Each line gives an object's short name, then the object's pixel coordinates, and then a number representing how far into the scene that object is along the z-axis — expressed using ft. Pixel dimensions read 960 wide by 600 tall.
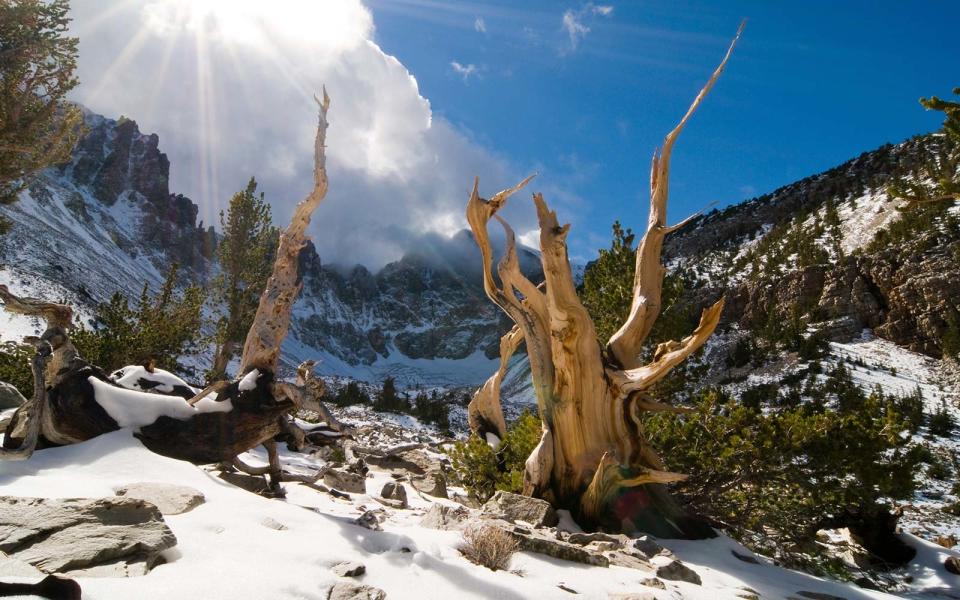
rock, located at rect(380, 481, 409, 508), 19.34
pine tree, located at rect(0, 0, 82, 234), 33.14
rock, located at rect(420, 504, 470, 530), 13.26
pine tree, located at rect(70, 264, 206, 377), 41.65
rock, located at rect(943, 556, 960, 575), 20.68
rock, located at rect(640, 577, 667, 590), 10.41
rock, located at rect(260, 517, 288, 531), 10.06
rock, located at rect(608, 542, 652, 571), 12.12
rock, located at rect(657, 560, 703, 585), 11.69
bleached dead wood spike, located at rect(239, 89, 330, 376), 19.44
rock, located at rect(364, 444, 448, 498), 27.12
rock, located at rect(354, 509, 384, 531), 11.37
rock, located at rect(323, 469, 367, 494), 20.02
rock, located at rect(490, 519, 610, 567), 11.64
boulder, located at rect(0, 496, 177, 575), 7.18
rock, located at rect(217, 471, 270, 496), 15.12
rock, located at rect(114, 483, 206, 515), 10.14
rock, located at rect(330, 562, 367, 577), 8.30
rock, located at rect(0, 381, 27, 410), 23.50
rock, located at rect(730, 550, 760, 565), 16.98
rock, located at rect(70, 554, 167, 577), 6.86
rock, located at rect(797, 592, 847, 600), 12.75
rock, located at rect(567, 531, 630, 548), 14.01
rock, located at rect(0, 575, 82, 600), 5.32
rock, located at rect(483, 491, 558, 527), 16.47
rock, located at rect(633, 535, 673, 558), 14.16
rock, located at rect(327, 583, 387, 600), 7.38
